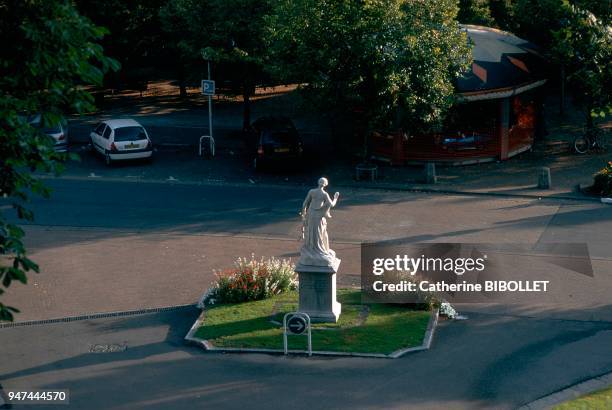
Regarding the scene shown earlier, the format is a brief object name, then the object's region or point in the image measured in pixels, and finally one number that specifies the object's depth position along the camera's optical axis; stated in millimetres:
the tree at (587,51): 29984
